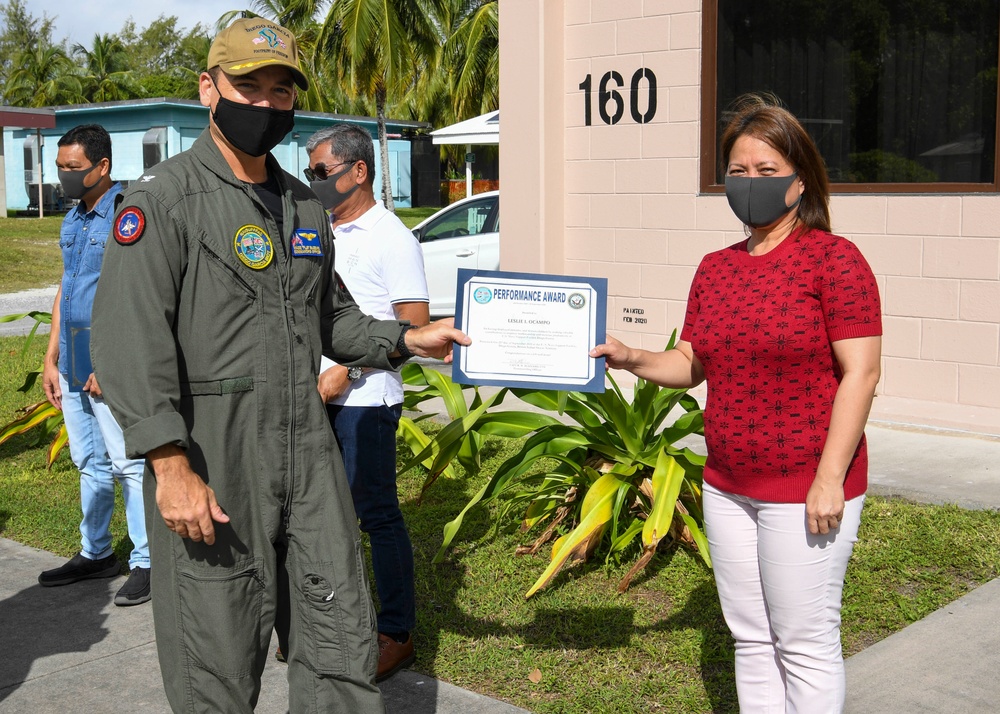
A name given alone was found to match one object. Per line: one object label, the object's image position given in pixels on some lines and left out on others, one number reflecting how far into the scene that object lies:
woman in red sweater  2.91
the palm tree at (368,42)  31.58
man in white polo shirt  4.12
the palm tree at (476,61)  39.56
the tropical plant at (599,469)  4.91
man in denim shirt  5.02
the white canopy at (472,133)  17.05
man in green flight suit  2.68
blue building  35.84
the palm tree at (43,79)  58.34
